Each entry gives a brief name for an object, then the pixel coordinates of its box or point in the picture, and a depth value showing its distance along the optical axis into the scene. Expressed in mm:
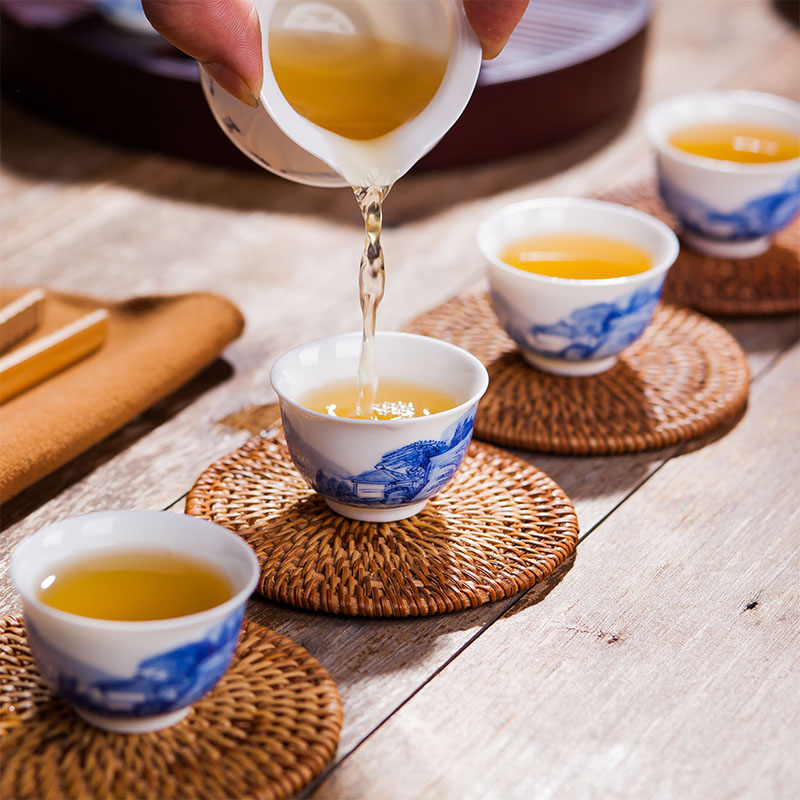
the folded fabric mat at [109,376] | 646
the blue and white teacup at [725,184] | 752
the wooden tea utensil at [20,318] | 687
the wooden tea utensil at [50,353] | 673
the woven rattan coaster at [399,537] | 599
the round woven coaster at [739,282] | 759
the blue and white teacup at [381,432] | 599
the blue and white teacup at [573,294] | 677
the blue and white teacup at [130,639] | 525
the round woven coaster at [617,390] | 676
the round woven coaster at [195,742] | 534
